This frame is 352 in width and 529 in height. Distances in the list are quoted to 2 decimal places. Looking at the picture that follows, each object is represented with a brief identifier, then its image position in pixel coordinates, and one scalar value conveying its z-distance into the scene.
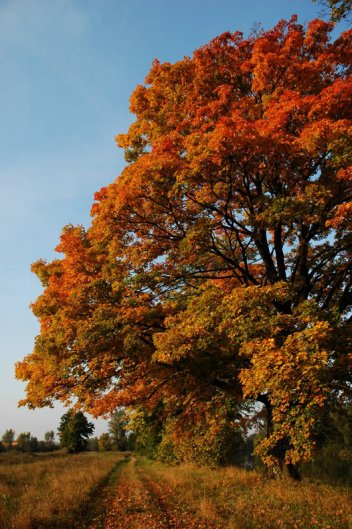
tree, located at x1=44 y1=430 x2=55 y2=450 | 97.68
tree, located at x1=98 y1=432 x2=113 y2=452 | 94.31
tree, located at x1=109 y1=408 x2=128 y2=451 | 91.81
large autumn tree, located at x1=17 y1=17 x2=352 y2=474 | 9.75
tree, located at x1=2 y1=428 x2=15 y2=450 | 156.18
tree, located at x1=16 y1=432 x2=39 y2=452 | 88.19
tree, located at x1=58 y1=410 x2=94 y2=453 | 71.03
